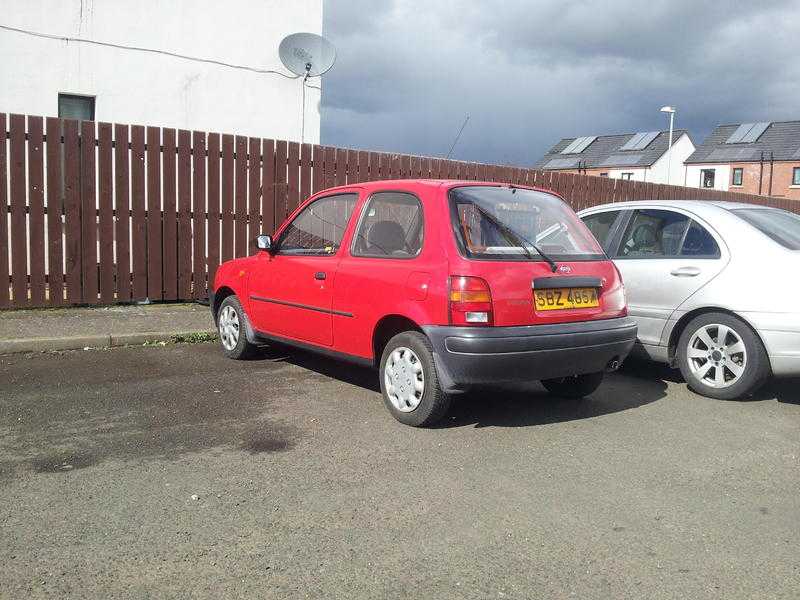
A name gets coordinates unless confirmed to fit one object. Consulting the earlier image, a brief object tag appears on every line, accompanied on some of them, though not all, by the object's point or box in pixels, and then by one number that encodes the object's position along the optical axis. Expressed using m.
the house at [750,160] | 58.88
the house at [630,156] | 62.44
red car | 4.55
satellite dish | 13.40
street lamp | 46.88
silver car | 5.39
